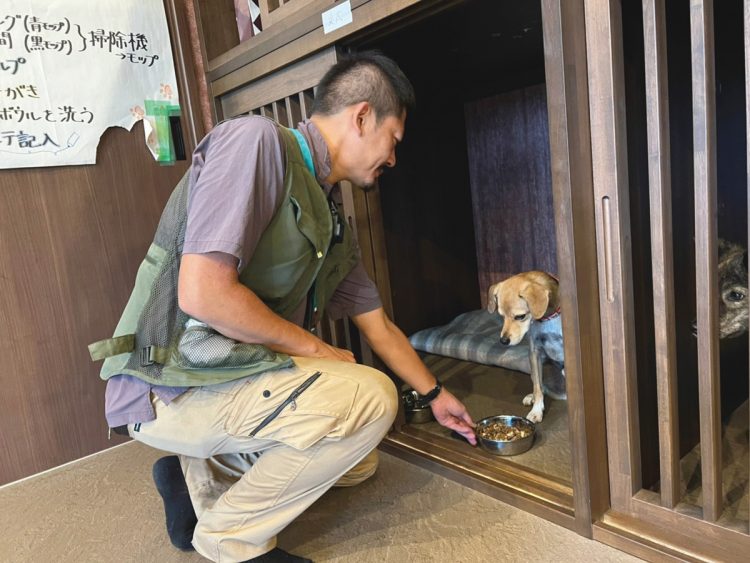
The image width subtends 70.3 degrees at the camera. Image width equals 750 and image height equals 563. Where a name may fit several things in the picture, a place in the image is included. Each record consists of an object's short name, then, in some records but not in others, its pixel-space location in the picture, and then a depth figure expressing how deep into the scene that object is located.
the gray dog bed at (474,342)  2.41
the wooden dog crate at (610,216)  1.08
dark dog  1.55
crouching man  1.12
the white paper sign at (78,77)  1.79
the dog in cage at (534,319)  1.88
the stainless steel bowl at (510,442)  1.65
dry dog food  1.69
